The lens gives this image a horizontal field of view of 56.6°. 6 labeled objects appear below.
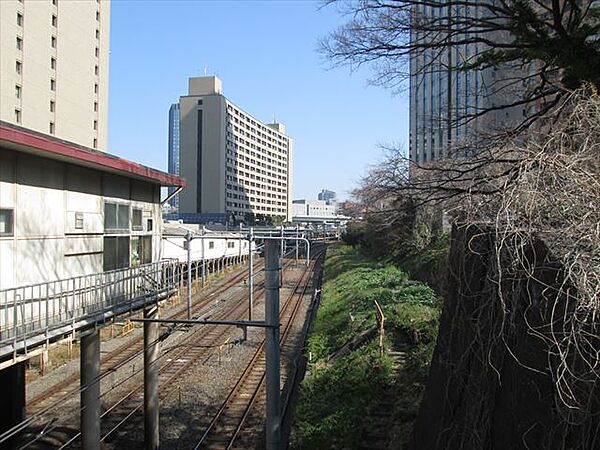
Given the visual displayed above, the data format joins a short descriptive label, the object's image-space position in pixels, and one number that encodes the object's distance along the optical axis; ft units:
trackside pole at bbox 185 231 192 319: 53.85
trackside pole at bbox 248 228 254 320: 52.55
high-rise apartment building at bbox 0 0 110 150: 121.19
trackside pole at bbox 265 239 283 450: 21.95
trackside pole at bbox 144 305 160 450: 36.50
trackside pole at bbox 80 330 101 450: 31.78
